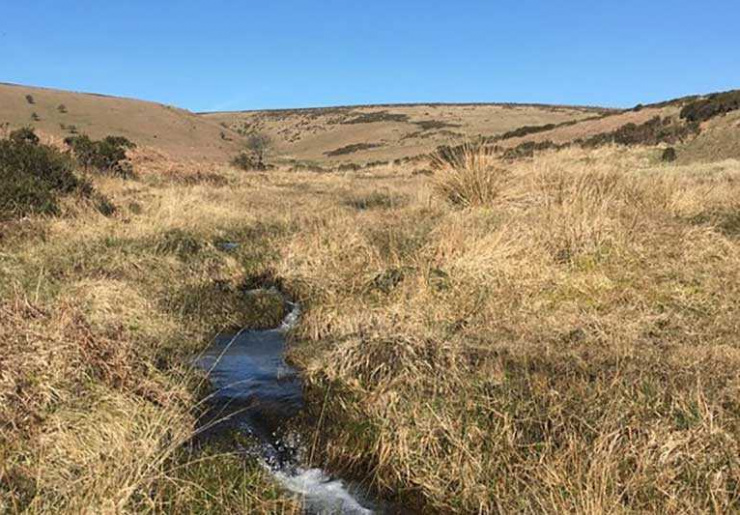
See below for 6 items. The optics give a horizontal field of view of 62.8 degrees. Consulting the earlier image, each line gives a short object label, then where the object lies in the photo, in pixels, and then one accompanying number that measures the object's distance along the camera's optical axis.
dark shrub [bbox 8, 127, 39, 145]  20.99
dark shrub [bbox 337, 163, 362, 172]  46.24
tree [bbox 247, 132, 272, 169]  77.35
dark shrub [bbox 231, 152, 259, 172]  34.83
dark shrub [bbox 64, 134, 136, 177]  20.86
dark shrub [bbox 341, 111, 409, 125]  103.19
